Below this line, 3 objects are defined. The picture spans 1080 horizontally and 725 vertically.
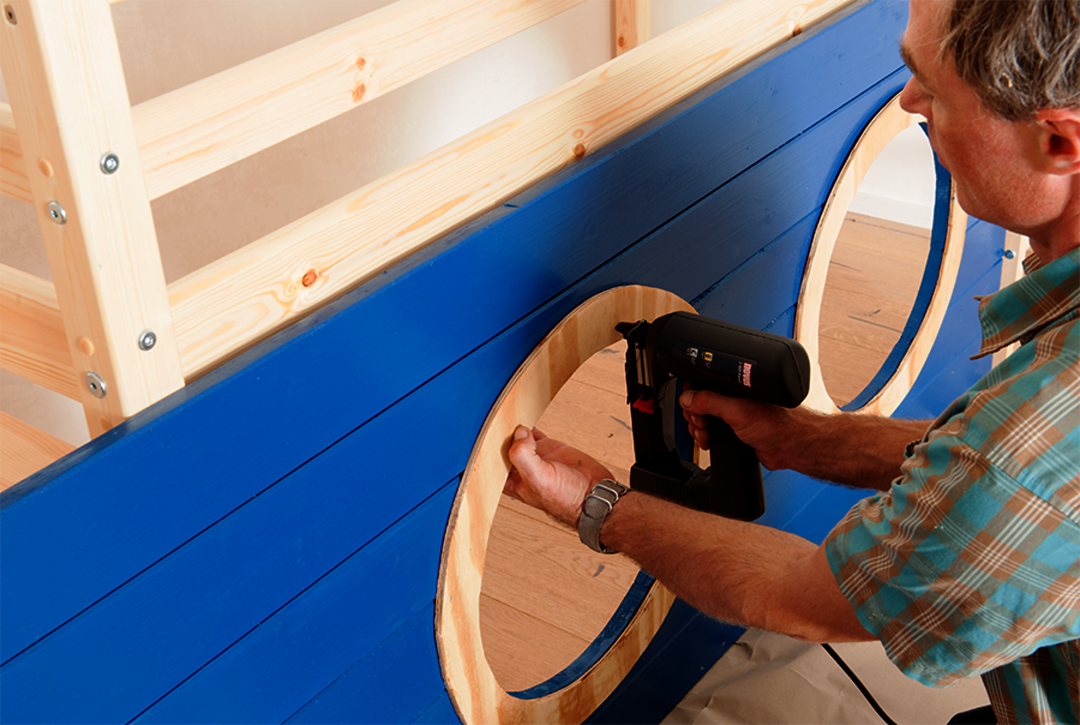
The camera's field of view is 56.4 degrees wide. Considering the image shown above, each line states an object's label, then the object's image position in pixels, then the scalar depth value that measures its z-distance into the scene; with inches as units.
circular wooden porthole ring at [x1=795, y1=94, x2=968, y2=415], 70.2
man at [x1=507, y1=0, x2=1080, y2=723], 35.0
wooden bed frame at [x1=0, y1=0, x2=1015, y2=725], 30.9
